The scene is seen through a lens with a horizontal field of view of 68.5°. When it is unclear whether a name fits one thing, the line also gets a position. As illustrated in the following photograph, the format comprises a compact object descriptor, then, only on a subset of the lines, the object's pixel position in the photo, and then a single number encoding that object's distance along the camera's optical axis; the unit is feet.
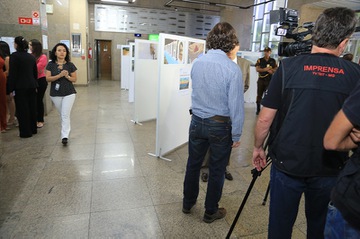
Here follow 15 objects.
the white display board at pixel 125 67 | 31.04
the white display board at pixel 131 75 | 22.65
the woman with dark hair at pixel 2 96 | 12.90
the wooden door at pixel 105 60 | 43.73
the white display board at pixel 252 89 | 26.86
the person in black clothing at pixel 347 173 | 3.03
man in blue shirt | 6.27
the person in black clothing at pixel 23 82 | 12.63
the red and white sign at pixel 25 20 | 15.98
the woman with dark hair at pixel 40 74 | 14.64
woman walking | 11.69
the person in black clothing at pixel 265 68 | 20.26
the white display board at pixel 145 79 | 16.23
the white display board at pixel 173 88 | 10.73
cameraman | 4.05
